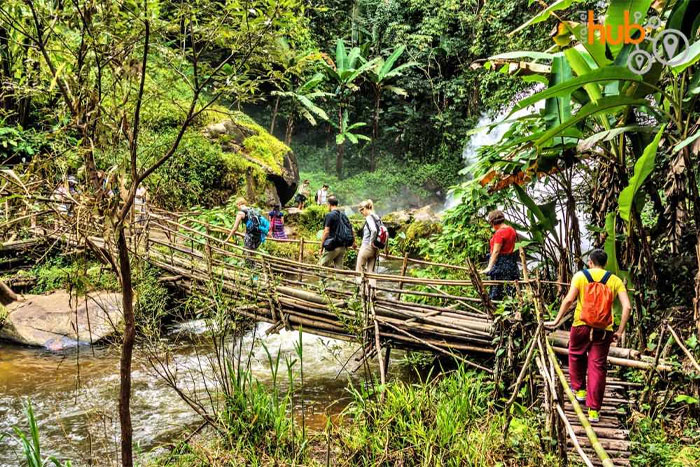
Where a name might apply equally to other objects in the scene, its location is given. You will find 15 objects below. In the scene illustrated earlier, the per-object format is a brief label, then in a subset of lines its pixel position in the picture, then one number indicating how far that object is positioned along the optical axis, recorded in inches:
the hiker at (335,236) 270.4
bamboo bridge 121.1
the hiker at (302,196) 593.6
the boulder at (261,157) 530.0
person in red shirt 208.7
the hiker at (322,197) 617.4
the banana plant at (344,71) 746.2
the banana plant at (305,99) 691.4
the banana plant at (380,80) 741.3
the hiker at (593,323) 143.4
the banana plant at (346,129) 784.3
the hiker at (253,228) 292.5
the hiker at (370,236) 253.9
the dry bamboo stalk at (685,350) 131.8
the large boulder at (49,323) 287.0
